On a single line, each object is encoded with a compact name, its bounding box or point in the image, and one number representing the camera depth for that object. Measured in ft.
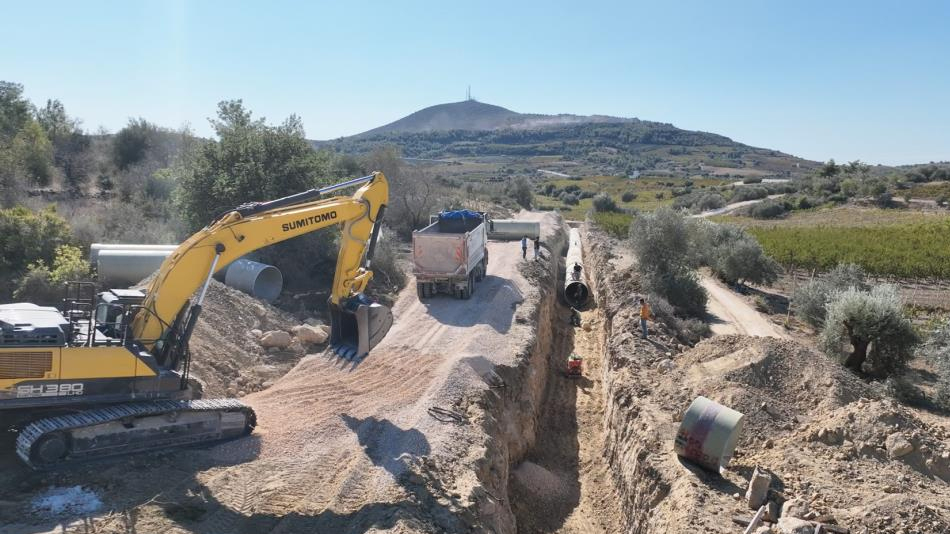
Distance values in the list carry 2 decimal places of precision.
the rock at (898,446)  34.42
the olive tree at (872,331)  64.64
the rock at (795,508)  30.63
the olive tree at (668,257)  84.48
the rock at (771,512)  31.45
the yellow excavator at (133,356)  32.45
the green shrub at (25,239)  64.80
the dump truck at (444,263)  75.05
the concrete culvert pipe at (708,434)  35.78
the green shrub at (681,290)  83.82
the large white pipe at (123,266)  63.62
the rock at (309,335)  59.88
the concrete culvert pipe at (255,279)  67.15
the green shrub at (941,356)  57.72
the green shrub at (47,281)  60.44
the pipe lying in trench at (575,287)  96.12
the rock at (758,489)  32.63
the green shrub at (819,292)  81.46
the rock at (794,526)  28.98
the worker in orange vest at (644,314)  64.28
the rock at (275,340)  57.77
